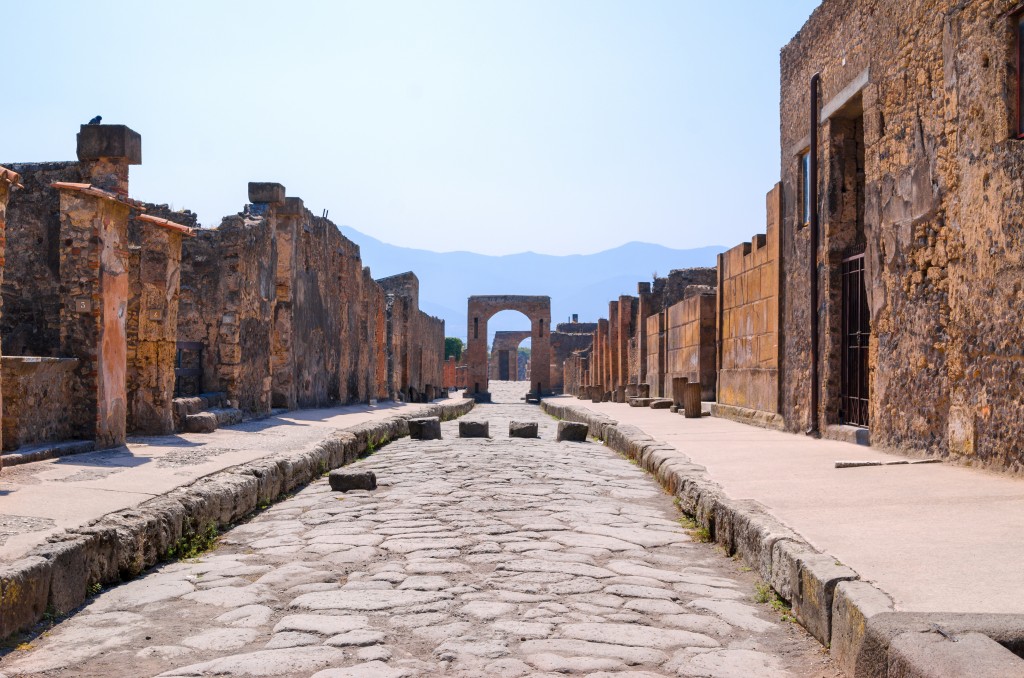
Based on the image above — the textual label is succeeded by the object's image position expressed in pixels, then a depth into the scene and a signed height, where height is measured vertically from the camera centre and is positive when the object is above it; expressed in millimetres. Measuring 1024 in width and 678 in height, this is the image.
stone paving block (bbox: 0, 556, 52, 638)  3002 -783
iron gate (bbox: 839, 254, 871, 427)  9281 +293
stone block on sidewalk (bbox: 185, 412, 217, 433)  9555 -582
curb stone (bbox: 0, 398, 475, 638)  3146 -771
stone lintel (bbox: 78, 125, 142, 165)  10320 +2644
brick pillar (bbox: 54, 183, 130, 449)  7438 +523
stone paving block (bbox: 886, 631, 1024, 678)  2094 -695
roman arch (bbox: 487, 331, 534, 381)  65750 +1234
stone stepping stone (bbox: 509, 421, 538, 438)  12586 -840
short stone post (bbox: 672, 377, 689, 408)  15773 -317
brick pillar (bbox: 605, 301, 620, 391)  27781 +788
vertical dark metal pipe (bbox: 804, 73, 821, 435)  9922 +1526
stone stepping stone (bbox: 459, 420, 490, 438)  12461 -824
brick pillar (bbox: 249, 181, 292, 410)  15016 +973
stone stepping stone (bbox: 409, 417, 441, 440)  12055 -801
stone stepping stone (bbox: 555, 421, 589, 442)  12031 -827
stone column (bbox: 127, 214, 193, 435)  8820 +370
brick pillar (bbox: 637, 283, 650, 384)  23109 +1202
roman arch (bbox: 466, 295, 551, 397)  43031 +1909
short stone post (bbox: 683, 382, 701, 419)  13797 -446
